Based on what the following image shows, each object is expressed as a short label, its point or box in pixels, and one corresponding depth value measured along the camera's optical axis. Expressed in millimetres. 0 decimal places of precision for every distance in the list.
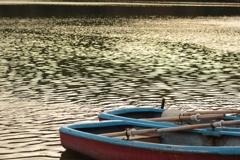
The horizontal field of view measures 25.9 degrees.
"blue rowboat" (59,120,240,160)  14828
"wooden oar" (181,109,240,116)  18688
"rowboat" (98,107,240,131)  18344
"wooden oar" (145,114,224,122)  18047
